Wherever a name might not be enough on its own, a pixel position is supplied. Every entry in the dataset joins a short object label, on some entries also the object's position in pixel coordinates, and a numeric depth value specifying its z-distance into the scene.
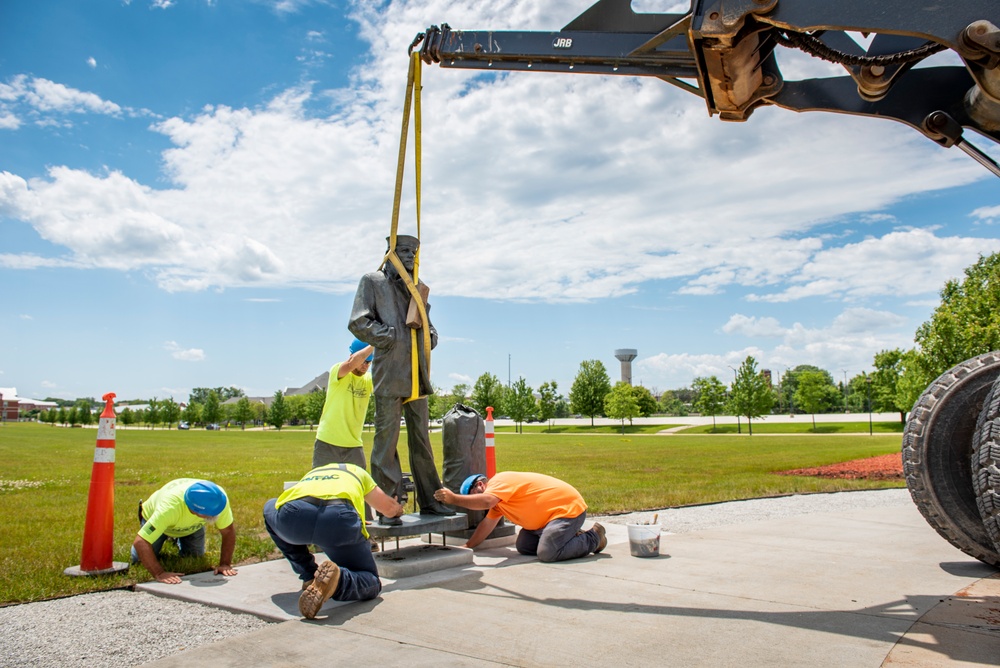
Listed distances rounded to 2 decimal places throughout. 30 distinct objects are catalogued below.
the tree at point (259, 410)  114.65
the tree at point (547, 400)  73.06
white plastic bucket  6.21
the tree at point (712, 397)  64.88
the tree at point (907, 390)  40.56
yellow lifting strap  5.73
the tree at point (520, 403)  67.31
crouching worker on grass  5.42
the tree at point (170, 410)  93.82
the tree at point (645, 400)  88.62
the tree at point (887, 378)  61.79
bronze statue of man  6.22
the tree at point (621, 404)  67.12
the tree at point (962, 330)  19.58
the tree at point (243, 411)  99.31
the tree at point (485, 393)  64.62
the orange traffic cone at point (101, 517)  5.59
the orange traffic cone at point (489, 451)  7.94
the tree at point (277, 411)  87.56
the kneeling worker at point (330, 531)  4.60
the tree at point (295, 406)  106.18
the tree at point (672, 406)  128.80
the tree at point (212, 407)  95.44
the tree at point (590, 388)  71.81
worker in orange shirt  6.17
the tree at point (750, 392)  55.66
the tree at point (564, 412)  112.68
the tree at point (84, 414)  102.88
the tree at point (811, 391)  66.30
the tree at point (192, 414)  110.38
